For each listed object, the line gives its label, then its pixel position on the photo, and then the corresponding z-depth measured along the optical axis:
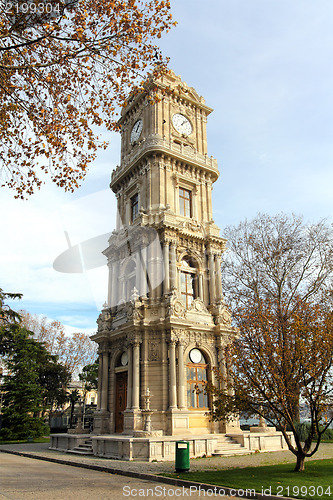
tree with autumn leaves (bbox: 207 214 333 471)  13.48
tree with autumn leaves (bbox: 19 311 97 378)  47.22
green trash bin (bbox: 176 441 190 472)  13.83
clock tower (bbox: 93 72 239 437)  23.52
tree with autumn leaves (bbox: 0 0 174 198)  9.67
